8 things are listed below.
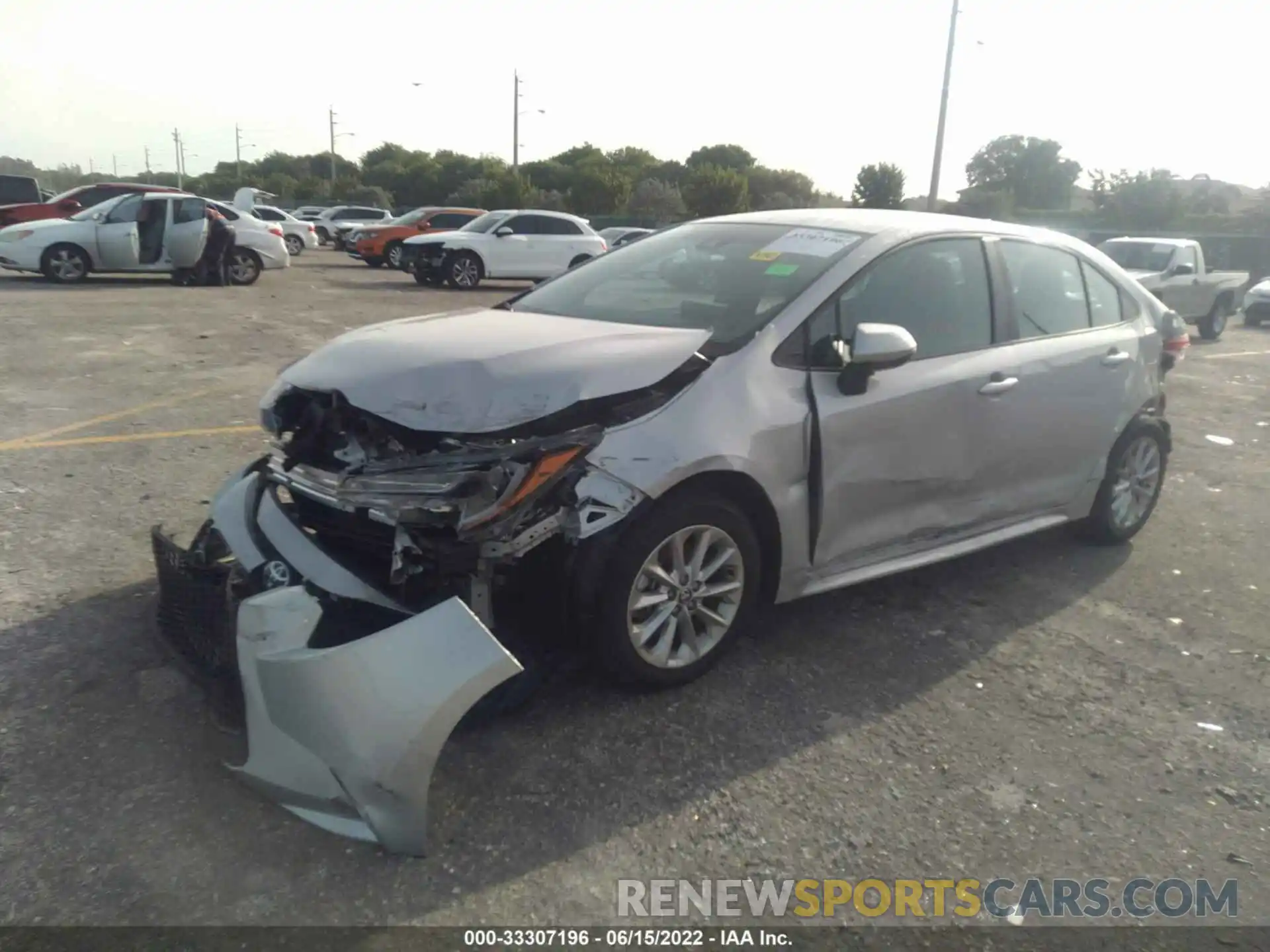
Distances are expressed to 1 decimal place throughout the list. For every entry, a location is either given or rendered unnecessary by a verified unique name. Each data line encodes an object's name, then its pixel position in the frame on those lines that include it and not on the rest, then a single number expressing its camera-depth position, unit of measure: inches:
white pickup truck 636.7
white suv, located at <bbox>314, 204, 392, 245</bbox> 1455.5
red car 754.8
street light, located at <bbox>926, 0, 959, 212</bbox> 1242.0
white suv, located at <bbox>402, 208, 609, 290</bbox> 818.2
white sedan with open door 660.1
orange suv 1029.8
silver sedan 110.6
